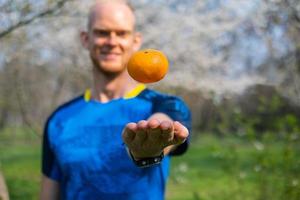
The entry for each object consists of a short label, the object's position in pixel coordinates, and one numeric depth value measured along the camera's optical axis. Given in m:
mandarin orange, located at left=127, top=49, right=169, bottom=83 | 1.37
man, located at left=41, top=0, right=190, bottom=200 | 1.89
